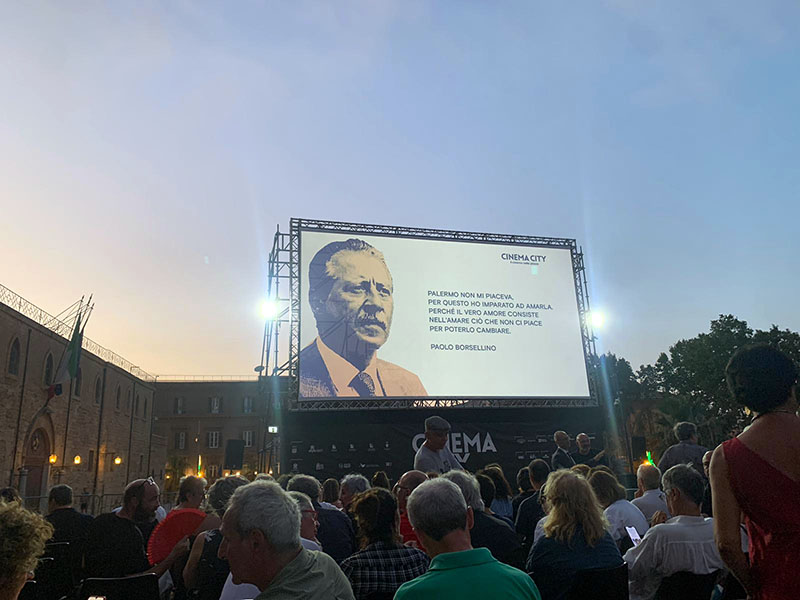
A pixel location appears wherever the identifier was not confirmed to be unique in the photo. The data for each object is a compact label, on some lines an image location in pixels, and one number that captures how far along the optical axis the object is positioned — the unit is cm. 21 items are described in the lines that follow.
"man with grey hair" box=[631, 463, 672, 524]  478
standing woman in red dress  178
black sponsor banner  1172
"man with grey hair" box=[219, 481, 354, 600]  195
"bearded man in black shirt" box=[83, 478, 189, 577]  379
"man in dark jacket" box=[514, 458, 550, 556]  482
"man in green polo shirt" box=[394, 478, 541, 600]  176
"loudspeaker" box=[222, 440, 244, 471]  1241
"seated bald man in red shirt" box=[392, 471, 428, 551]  412
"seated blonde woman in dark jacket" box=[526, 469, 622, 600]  289
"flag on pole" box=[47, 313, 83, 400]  2189
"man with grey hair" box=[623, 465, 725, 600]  293
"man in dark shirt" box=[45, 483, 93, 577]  454
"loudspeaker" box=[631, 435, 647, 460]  1181
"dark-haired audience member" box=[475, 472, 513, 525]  501
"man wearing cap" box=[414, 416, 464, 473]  623
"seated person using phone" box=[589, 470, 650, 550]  422
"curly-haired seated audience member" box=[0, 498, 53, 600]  174
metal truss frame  1151
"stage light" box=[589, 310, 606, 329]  1330
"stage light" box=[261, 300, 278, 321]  1245
